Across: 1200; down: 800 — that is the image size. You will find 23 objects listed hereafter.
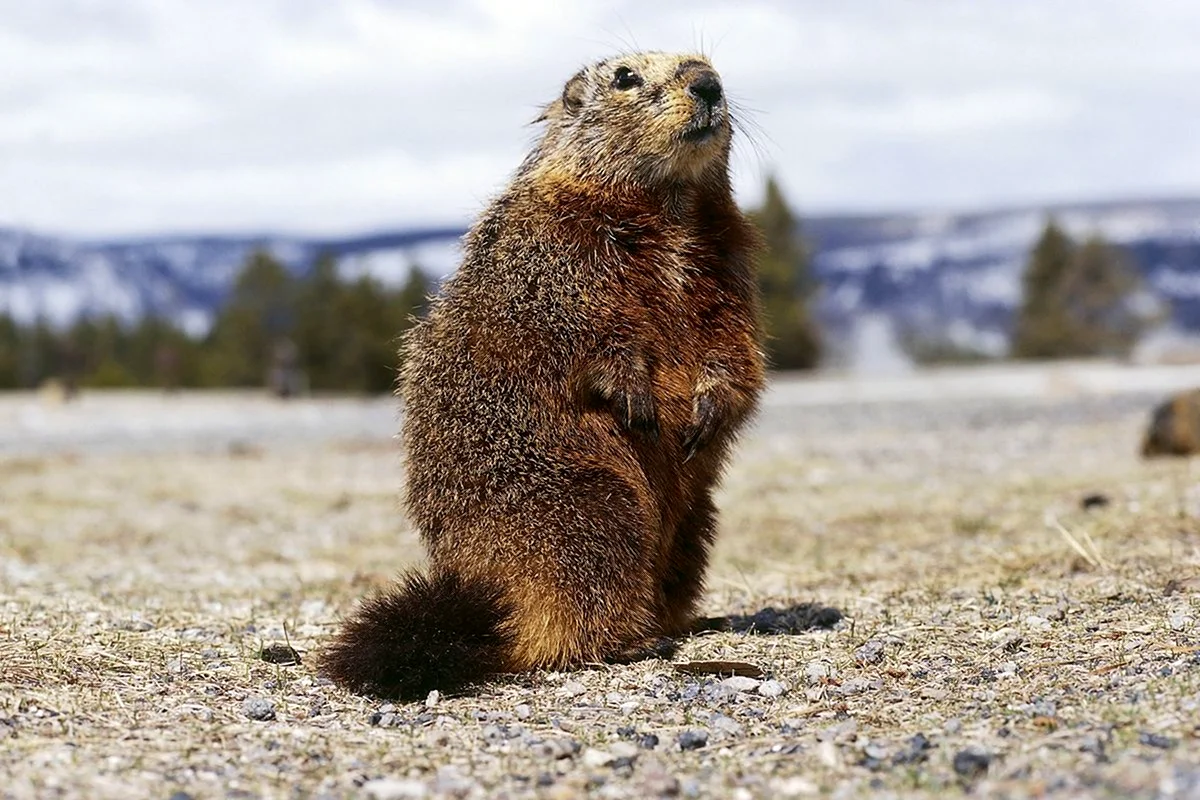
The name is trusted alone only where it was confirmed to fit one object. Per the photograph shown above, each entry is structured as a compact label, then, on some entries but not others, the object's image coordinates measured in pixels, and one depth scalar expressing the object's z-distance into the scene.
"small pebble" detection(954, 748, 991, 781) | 4.20
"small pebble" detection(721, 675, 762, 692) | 5.77
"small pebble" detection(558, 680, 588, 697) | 5.83
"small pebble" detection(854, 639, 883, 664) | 6.19
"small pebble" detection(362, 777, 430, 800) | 4.25
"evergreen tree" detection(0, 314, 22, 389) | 93.88
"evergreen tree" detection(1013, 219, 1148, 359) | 75.50
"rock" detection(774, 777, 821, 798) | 4.19
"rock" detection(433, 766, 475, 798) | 4.29
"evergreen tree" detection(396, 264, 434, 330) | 70.19
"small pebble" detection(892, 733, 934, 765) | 4.43
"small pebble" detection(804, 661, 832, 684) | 5.92
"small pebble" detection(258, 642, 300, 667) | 6.46
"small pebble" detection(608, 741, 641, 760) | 4.68
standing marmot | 6.16
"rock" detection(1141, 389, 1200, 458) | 15.64
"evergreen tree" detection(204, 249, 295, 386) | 76.69
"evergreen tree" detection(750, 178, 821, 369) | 63.78
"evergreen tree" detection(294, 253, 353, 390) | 71.44
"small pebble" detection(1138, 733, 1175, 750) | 4.22
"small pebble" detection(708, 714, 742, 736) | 5.05
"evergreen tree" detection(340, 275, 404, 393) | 67.38
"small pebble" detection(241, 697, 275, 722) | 5.38
